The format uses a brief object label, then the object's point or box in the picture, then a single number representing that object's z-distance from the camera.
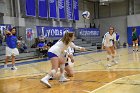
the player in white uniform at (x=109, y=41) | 9.10
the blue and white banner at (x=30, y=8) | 16.52
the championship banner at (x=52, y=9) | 18.70
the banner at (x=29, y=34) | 15.83
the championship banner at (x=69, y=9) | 20.42
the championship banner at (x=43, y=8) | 17.80
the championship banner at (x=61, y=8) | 19.59
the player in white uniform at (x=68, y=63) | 6.68
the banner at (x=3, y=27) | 13.85
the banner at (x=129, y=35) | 24.43
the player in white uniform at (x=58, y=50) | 5.53
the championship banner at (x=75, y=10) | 21.36
